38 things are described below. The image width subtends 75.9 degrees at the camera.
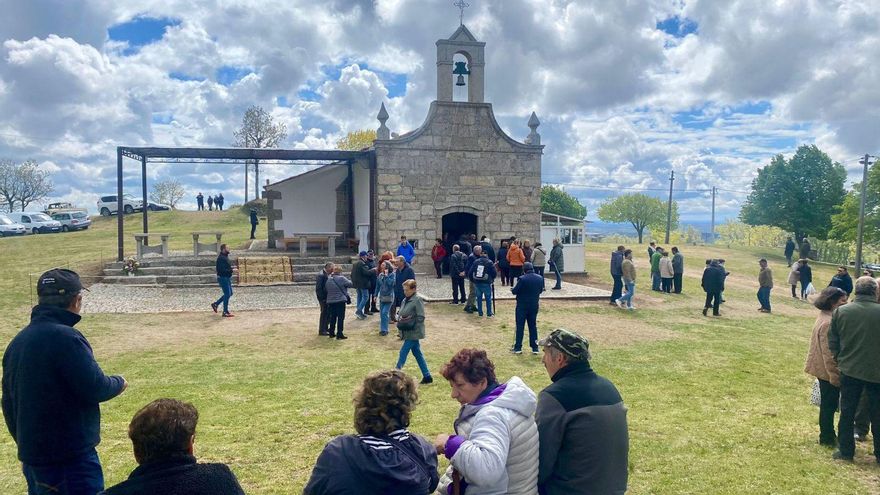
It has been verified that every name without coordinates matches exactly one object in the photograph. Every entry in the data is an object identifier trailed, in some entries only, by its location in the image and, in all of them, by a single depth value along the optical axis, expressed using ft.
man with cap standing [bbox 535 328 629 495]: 8.27
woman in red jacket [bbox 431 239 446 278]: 52.70
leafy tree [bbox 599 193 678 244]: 261.85
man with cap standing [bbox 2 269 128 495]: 9.16
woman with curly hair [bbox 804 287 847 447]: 16.40
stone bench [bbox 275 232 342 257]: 57.47
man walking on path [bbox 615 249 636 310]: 44.39
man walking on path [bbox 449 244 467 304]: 42.70
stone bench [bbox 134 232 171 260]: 54.64
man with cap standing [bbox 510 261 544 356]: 27.61
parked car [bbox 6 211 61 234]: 100.42
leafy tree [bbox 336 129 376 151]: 163.12
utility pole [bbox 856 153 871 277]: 95.45
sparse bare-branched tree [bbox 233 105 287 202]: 128.57
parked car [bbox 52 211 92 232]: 104.32
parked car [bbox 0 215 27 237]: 96.22
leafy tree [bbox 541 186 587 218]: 193.98
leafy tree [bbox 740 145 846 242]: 128.67
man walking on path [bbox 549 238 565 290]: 51.39
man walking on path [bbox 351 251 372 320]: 36.42
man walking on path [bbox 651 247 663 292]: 56.24
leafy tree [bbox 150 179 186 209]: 187.93
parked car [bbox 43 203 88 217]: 115.92
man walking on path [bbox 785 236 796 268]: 92.72
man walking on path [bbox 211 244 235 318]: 37.93
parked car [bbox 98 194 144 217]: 122.52
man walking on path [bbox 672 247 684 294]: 54.65
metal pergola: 53.42
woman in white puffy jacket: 7.71
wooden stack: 52.75
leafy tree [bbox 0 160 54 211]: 162.40
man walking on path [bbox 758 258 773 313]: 47.78
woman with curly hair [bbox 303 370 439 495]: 7.17
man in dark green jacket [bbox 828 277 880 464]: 14.99
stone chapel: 56.29
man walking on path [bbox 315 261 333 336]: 32.53
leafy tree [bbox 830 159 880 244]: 116.06
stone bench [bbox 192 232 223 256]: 55.93
